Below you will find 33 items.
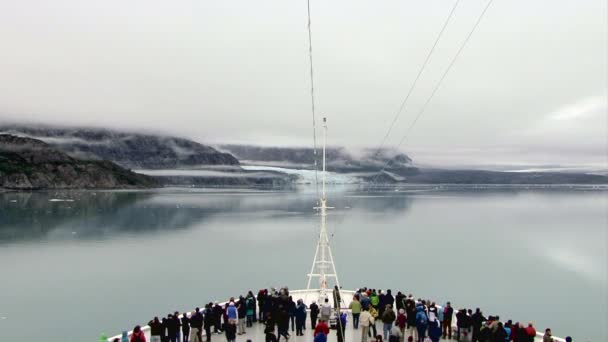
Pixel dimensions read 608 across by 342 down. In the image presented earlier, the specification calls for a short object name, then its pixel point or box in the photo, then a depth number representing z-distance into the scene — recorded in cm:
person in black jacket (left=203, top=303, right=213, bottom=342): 1366
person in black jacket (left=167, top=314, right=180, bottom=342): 1281
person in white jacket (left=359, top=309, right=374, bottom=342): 1283
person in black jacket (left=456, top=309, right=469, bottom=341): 1352
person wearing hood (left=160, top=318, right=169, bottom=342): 1260
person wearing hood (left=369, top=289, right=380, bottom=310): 1503
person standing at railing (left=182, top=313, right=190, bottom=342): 1332
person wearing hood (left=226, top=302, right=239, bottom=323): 1324
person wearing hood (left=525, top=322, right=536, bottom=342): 1216
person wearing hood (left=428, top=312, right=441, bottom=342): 1309
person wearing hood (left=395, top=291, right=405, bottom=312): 1532
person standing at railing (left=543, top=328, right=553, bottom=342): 1174
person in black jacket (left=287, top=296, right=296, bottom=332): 1429
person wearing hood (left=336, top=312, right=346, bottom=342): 1284
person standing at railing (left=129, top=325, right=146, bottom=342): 1162
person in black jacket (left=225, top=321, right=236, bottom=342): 1272
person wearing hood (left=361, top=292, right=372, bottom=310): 1412
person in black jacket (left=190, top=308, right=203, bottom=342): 1281
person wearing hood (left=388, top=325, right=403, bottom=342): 1145
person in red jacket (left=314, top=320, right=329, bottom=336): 1158
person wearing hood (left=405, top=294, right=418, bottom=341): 1337
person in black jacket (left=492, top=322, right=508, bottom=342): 1177
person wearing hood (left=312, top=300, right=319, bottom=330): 1444
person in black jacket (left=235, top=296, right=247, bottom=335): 1452
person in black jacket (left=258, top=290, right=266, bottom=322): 1522
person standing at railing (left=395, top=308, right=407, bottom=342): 1270
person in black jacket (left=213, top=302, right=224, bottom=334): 1409
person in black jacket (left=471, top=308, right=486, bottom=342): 1309
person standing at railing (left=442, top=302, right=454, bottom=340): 1386
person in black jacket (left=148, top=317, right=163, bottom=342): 1245
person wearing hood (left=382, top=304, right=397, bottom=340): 1308
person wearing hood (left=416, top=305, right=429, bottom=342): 1295
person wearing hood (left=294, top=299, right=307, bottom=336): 1408
